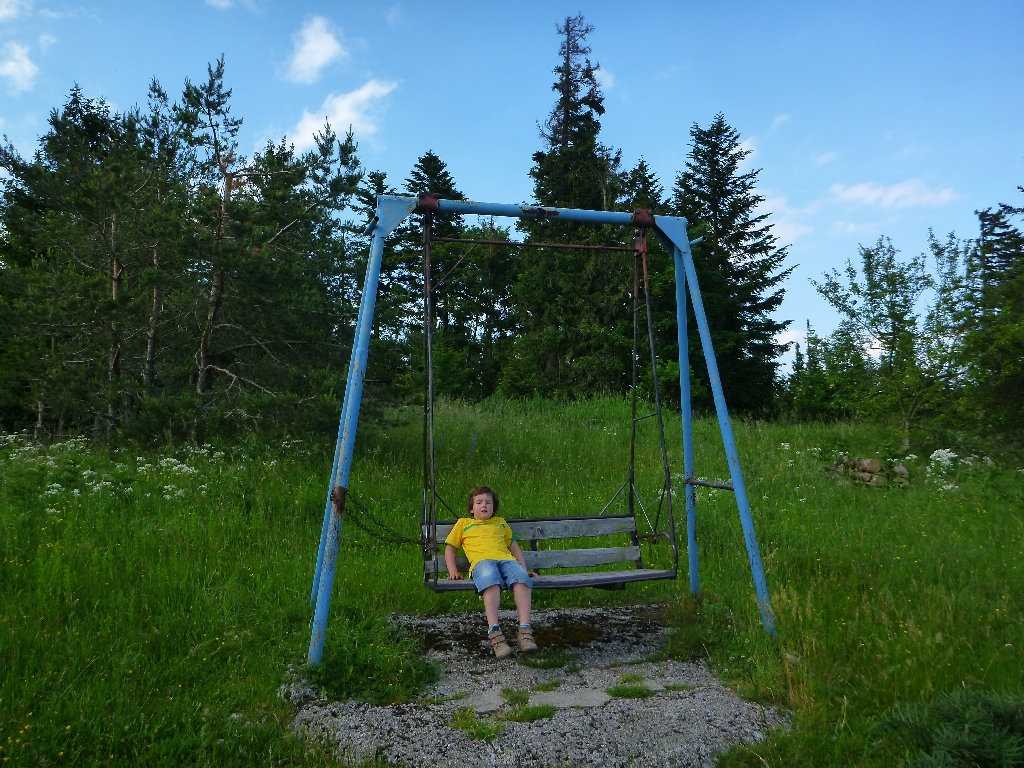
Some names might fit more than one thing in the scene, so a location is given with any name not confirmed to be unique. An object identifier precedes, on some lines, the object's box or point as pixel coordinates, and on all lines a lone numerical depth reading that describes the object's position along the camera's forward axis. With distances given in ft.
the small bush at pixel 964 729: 9.02
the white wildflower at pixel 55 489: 20.12
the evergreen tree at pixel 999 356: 33.45
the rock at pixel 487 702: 11.87
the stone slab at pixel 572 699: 12.03
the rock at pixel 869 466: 32.19
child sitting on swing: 14.15
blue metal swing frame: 13.11
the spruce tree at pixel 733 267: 86.07
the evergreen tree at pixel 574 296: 75.41
